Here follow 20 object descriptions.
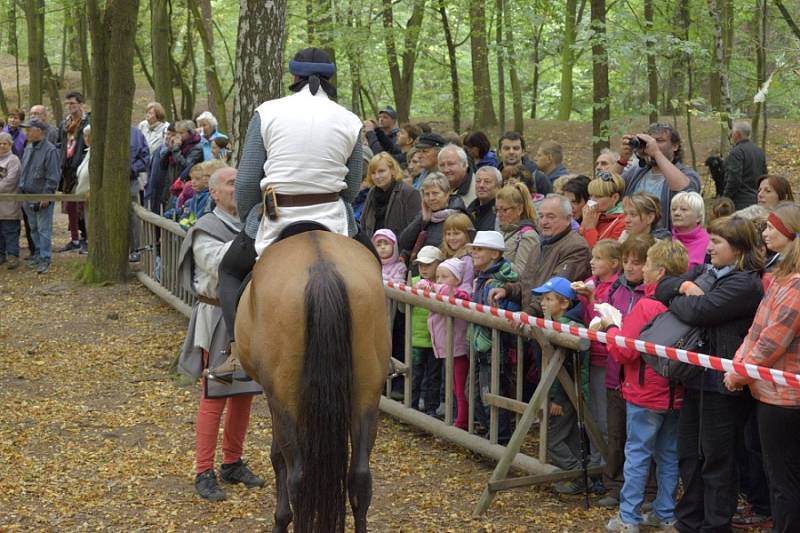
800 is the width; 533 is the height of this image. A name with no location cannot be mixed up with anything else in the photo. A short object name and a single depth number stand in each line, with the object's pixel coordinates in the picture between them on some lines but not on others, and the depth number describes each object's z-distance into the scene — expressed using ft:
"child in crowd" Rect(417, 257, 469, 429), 25.68
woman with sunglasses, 27.07
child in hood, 28.91
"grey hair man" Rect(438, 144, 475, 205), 32.17
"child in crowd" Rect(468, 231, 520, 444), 24.30
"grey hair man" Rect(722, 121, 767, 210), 38.29
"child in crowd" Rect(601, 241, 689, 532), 19.83
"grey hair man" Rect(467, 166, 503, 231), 29.55
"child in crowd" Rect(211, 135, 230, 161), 47.21
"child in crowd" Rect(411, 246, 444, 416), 27.25
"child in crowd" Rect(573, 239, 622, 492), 22.16
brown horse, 16.79
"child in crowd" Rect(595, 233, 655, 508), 21.01
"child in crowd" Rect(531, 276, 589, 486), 22.12
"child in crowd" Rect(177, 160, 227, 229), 36.52
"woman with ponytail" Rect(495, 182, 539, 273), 25.99
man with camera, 26.84
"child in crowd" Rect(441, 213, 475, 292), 26.94
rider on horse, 18.70
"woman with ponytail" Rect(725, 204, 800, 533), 17.07
